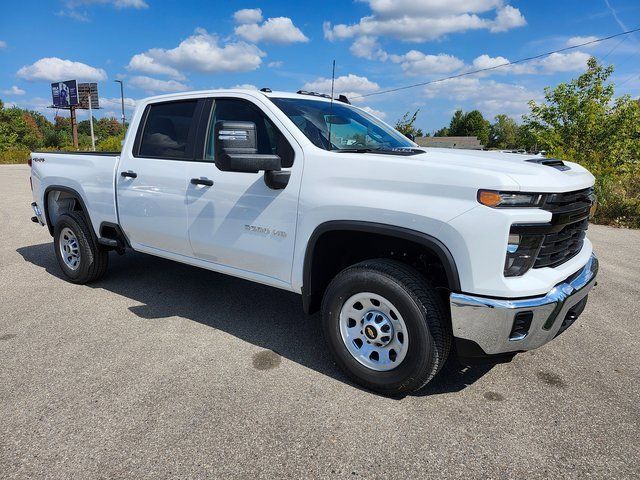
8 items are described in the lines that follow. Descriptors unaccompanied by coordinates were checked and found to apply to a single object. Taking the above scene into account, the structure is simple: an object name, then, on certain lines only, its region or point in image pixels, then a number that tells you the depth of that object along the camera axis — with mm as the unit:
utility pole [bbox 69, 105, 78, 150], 54862
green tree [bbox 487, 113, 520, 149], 110394
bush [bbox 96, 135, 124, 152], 32406
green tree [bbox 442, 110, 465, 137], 109475
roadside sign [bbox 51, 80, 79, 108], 59875
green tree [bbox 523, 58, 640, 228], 22375
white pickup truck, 2488
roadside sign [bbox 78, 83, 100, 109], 69688
